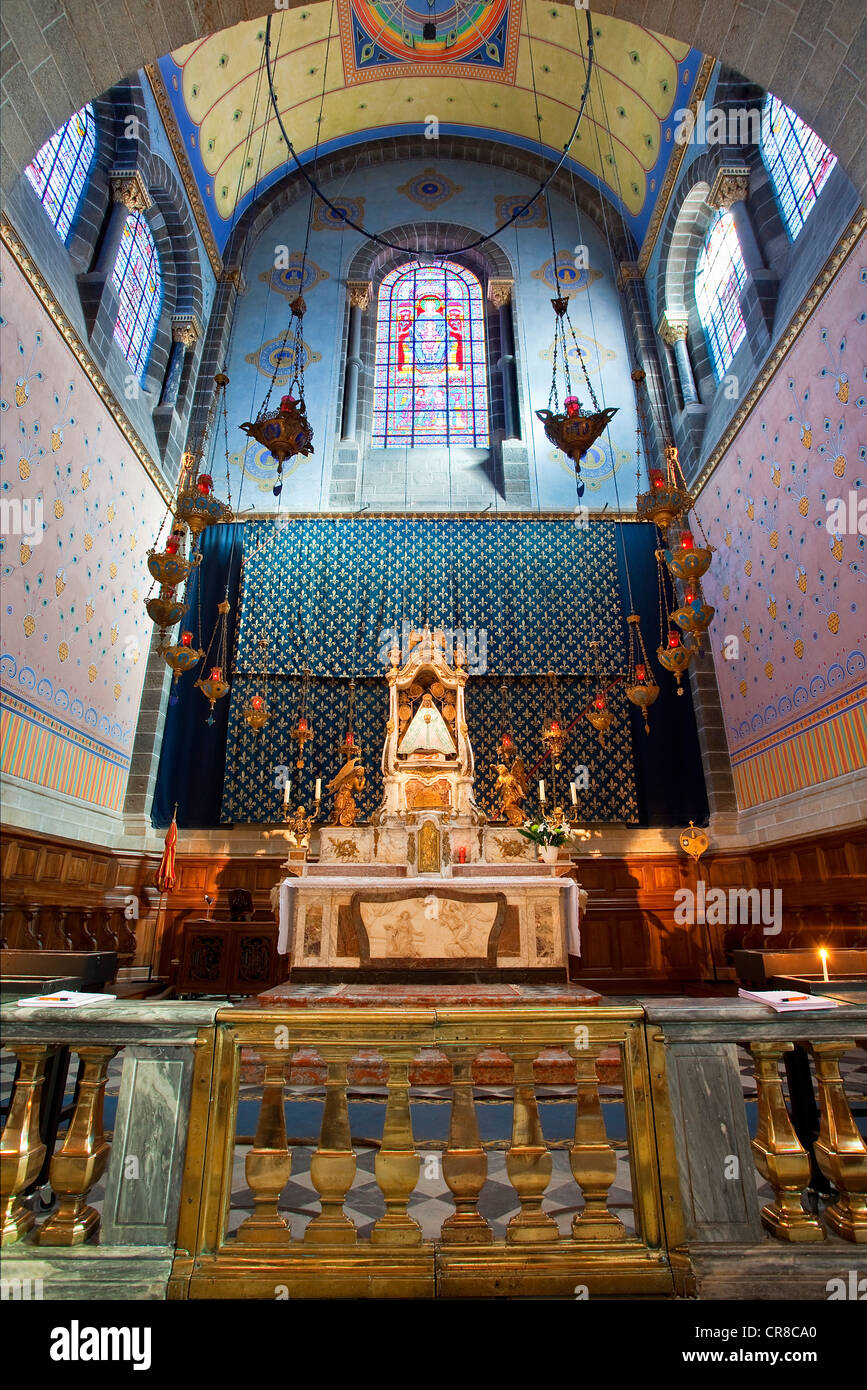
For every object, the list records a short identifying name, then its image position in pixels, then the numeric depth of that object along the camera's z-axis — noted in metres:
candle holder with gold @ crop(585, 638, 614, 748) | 9.67
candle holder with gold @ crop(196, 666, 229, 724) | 8.98
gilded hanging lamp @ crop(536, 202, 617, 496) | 8.63
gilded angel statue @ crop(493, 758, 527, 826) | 8.04
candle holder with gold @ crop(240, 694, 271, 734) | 9.33
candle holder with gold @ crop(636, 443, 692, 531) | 7.82
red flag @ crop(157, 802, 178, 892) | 9.00
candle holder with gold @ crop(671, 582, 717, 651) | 7.39
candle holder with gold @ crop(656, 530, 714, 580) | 7.43
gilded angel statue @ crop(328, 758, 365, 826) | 8.35
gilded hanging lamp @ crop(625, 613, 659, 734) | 8.72
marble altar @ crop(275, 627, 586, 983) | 6.56
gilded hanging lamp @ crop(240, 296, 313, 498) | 8.65
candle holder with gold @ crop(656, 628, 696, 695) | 8.00
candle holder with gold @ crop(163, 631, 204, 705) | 7.88
